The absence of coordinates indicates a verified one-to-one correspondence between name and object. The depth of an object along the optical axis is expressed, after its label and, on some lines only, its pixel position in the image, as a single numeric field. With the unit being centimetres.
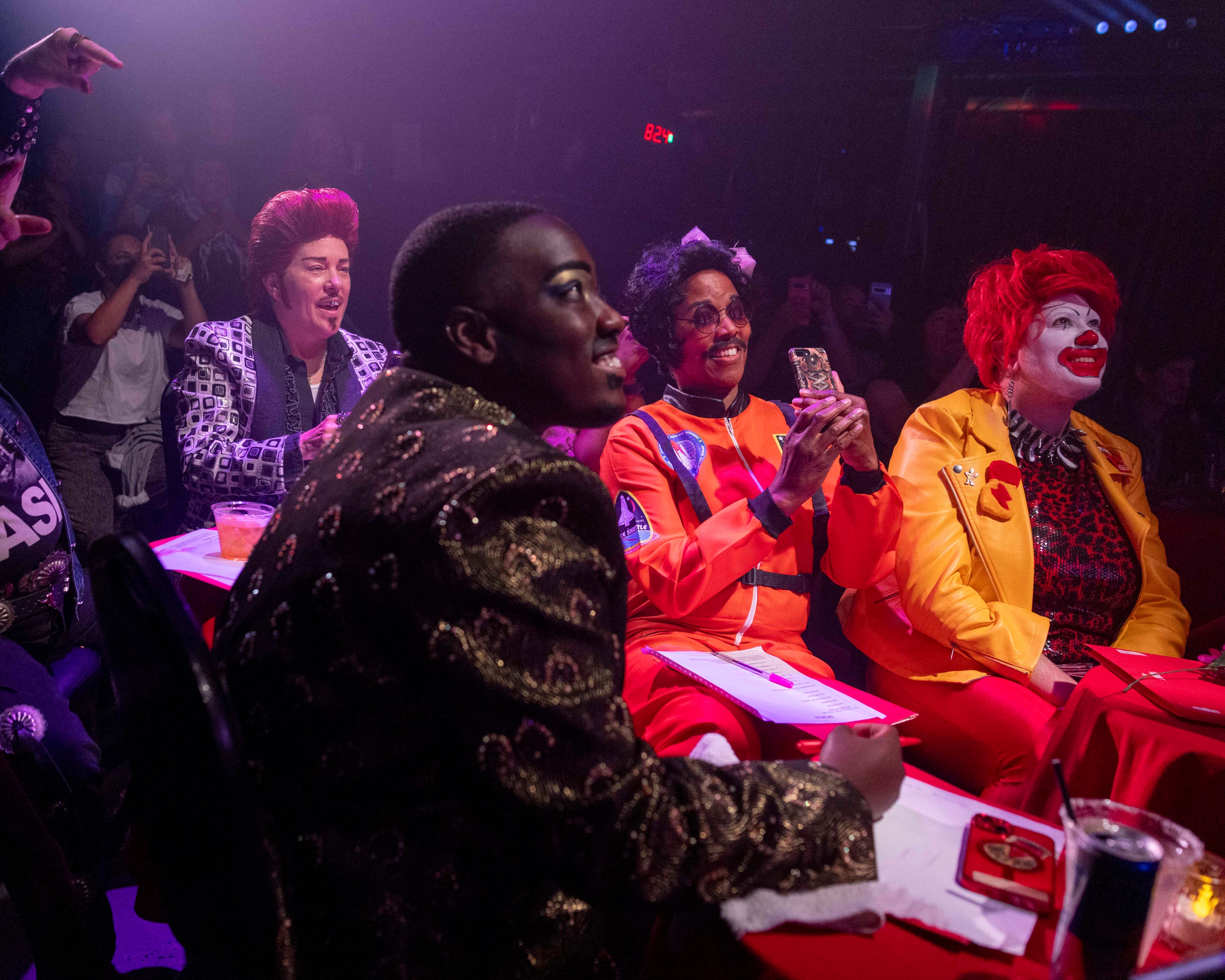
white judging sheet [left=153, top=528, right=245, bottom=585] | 199
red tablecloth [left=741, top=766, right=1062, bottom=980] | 87
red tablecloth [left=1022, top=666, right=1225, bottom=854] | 143
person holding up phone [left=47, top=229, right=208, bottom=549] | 373
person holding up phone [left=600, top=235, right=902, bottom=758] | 202
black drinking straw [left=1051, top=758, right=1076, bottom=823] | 87
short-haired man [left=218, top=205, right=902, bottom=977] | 83
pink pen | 181
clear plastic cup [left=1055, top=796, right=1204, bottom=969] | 84
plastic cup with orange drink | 214
